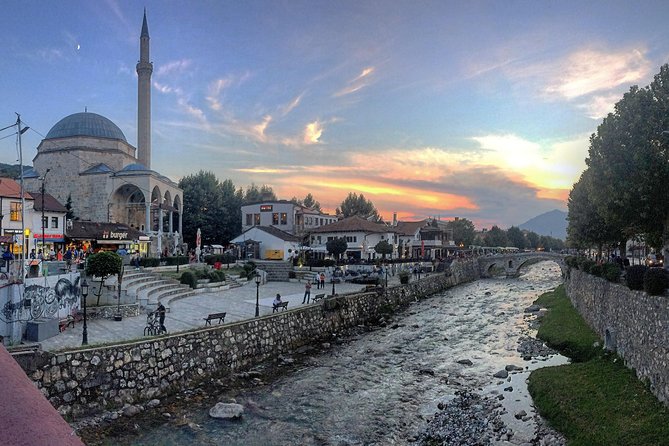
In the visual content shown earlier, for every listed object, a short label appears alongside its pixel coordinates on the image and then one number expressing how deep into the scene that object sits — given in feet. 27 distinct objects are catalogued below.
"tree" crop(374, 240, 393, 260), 197.47
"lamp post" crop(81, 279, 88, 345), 52.41
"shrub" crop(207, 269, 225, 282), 120.67
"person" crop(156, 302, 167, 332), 62.03
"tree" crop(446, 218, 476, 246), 400.51
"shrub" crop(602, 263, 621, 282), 68.77
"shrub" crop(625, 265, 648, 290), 52.85
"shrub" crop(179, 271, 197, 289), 108.68
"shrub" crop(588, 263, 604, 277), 79.25
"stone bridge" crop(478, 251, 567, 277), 285.64
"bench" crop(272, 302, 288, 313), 87.56
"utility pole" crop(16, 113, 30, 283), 65.39
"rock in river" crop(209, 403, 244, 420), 49.42
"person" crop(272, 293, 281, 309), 87.59
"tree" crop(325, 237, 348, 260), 184.44
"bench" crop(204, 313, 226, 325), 69.92
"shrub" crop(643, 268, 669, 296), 46.60
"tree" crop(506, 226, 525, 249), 496.23
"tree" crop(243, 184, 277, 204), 333.68
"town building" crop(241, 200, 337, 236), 245.86
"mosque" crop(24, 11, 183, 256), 197.16
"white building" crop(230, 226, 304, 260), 199.41
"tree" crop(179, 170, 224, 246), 244.42
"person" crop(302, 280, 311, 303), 105.06
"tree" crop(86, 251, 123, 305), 77.66
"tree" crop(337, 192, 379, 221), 369.71
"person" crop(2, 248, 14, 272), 71.44
